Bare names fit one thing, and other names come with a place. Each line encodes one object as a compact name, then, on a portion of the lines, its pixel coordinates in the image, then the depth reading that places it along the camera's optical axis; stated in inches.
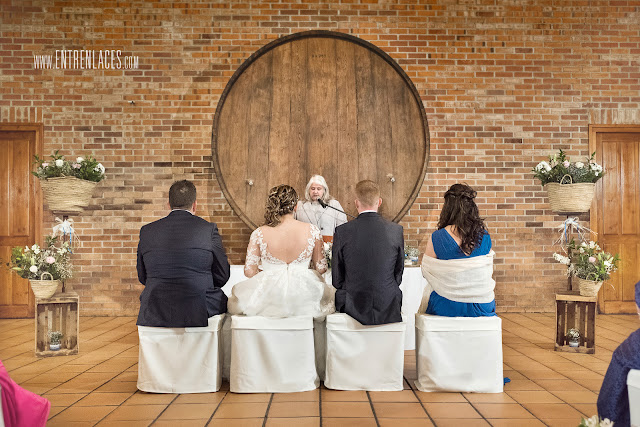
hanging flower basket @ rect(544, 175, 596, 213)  145.9
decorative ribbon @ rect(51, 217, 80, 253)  143.5
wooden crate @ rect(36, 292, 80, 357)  138.6
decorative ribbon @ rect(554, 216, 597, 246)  193.8
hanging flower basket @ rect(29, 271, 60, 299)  139.2
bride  109.1
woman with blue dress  106.6
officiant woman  165.8
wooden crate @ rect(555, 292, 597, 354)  141.9
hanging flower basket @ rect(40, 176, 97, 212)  144.3
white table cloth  136.6
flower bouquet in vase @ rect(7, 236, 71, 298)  139.7
